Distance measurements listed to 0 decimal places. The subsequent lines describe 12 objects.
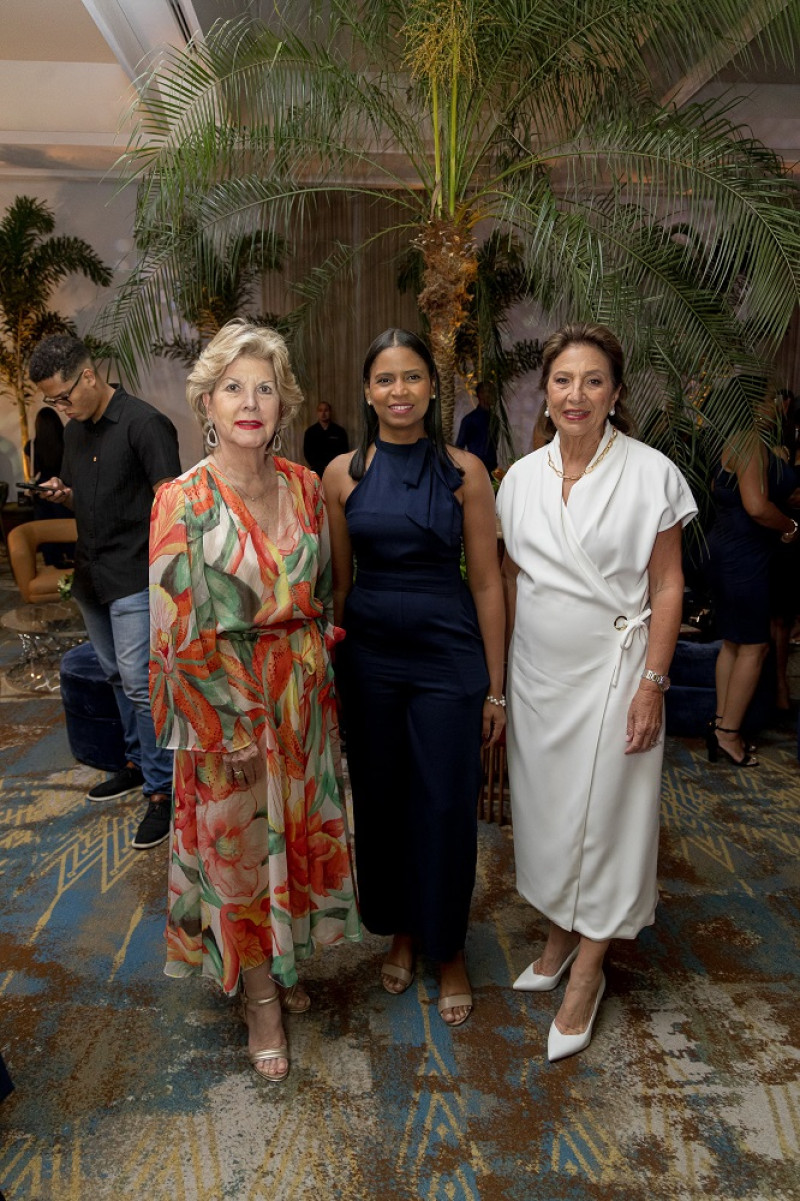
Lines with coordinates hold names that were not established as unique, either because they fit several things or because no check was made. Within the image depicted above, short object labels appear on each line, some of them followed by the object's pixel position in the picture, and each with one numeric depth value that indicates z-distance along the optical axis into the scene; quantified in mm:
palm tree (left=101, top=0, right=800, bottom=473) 3555
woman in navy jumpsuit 2266
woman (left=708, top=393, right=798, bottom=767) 4031
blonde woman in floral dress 2045
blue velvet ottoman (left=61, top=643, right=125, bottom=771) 4035
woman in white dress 2219
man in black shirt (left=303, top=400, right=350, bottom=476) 10172
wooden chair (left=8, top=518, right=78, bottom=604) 5328
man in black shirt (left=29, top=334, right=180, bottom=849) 3266
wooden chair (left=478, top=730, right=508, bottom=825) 3605
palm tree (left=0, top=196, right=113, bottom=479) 8859
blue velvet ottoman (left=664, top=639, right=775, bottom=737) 4445
